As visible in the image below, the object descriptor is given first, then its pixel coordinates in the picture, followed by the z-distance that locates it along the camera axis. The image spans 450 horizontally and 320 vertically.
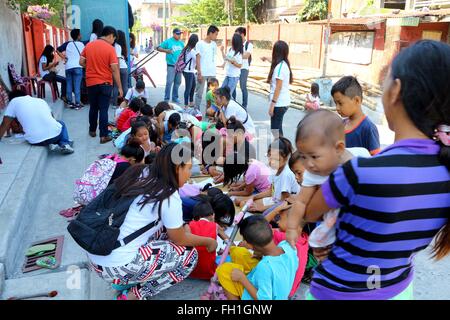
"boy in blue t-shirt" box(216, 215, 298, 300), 2.38
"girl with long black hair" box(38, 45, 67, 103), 8.45
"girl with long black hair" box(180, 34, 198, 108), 8.17
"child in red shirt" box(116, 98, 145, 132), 6.31
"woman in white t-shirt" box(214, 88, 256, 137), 5.78
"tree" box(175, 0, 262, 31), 29.31
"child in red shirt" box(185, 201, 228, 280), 2.92
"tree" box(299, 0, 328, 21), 20.75
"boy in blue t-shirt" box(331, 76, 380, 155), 2.83
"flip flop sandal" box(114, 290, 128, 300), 2.64
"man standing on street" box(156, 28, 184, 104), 8.59
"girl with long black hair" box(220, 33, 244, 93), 7.58
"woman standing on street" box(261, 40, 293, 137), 5.19
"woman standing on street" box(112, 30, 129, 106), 8.32
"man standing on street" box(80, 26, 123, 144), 5.86
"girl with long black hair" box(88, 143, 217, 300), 2.43
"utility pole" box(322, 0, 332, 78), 10.62
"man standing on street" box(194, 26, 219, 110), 7.98
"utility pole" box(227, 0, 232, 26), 26.52
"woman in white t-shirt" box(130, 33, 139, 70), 10.18
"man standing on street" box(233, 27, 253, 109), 7.92
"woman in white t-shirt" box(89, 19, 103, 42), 7.34
